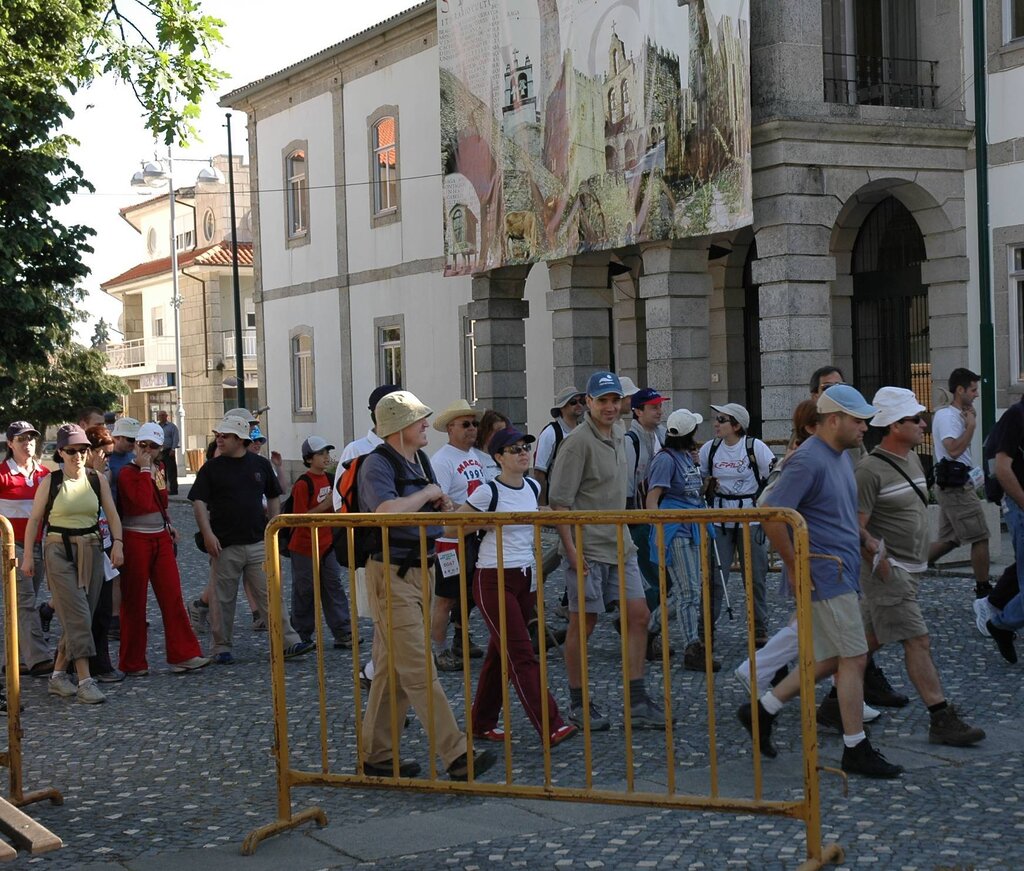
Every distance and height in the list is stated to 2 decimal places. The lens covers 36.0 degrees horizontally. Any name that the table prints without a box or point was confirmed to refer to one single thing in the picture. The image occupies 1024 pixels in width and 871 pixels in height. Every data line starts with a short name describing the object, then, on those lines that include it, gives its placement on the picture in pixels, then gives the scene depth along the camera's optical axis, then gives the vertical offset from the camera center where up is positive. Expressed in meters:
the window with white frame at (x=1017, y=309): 18.97 +1.13
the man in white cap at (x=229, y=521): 11.11 -0.69
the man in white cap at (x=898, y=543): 7.40 -0.66
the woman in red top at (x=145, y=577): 10.75 -1.04
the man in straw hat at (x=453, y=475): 9.91 -0.36
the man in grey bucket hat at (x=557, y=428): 11.34 -0.10
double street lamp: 50.97 +8.18
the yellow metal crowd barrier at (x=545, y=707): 5.41 -1.10
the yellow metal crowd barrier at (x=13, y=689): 6.89 -1.13
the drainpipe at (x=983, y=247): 17.22 +1.74
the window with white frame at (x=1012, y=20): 18.95 +4.61
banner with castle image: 18.77 +3.84
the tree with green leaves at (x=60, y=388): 25.52 +0.81
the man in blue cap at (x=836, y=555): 6.73 -0.65
